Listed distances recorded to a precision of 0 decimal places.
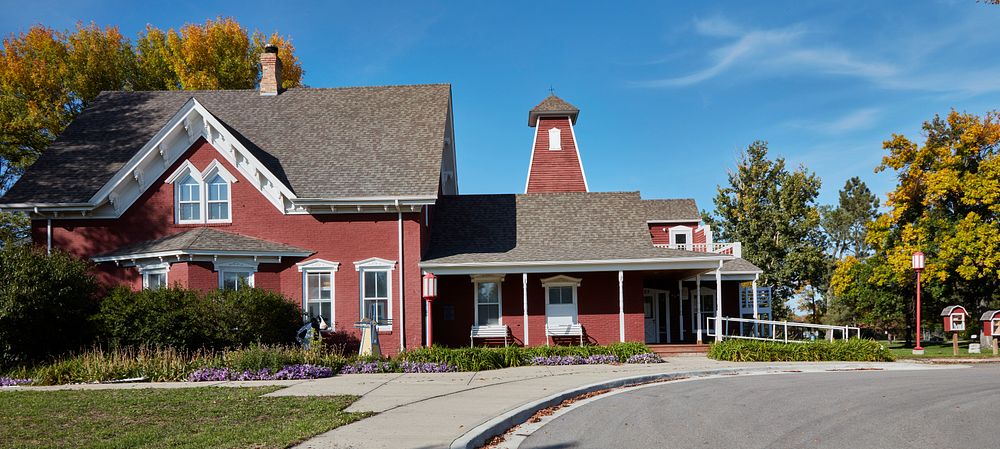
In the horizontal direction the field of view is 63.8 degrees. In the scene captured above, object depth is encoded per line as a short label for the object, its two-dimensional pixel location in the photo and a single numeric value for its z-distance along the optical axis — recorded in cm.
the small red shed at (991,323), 2373
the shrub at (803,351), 2097
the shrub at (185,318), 1883
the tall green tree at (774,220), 4072
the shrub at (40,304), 1769
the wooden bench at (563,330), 2466
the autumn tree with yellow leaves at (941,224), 2950
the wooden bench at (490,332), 2461
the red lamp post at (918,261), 2477
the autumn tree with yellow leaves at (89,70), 3634
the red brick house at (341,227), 2284
